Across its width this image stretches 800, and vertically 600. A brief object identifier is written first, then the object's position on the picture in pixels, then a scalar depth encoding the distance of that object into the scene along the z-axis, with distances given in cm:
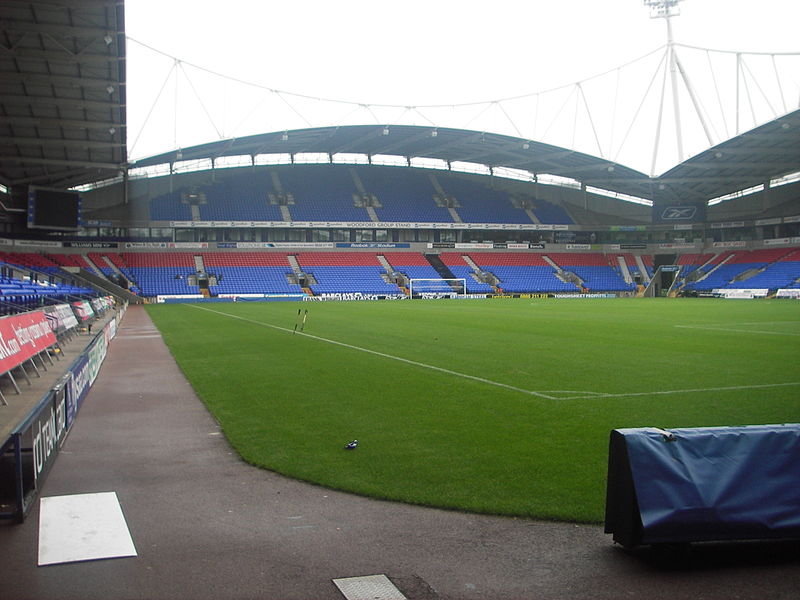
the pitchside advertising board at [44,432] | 661
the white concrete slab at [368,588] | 477
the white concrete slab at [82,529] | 559
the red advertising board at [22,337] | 1261
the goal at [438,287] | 7344
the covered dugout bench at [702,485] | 537
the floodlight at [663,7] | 6303
